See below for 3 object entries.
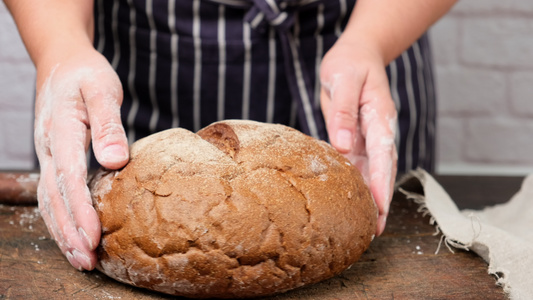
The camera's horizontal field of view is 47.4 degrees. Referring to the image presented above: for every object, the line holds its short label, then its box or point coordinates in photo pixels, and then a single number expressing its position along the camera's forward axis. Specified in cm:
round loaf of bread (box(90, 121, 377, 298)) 101
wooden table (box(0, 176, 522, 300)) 108
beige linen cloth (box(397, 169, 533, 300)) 118
